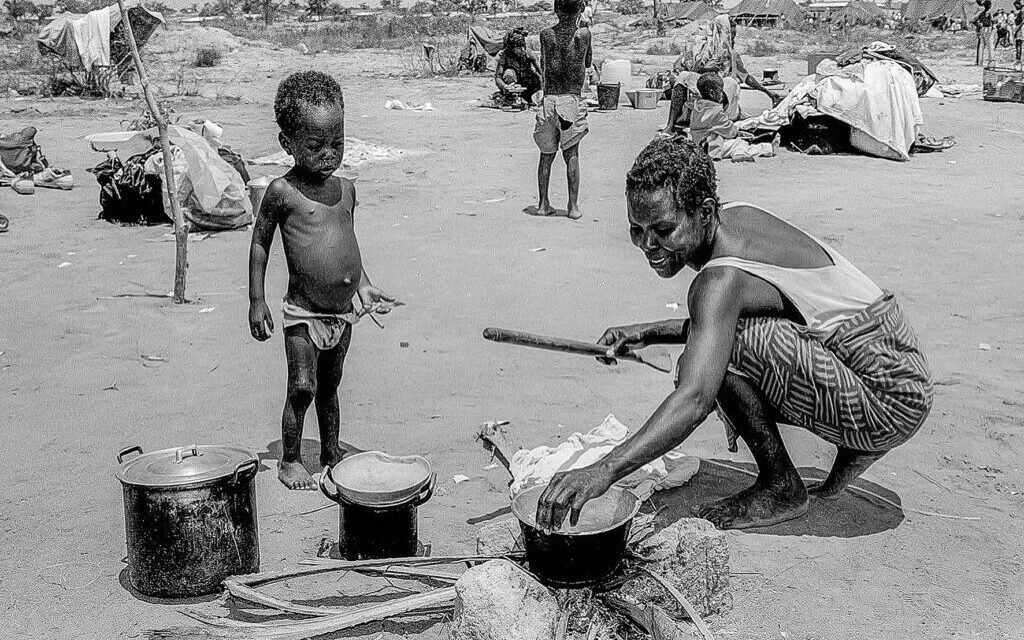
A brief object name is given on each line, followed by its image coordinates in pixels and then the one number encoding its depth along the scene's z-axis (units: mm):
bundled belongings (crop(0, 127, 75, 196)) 9453
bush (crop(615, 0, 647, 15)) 48094
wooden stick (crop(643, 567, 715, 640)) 2297
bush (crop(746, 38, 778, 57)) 26344
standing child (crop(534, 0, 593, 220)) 7879
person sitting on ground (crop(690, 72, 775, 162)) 10578
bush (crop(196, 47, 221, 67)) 24969
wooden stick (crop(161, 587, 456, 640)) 2416
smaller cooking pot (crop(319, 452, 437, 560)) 2803
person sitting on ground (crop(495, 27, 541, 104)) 15977
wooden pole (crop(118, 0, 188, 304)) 5680
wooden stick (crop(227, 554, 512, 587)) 2541
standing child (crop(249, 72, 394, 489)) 3324
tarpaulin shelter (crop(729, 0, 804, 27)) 46219
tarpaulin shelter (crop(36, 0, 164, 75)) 18859
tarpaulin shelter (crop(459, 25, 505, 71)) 21859
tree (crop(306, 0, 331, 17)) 53125
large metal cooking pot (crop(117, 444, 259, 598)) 2621
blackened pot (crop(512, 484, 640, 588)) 2285
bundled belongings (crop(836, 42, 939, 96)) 11320
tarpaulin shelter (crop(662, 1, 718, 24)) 46900
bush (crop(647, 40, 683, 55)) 26712
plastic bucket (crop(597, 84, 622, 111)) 14695
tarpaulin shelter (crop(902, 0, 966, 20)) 43406
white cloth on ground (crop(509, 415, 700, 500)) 3293
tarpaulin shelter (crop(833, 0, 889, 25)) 46312
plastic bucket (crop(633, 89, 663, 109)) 14914
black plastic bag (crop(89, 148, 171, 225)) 7871
